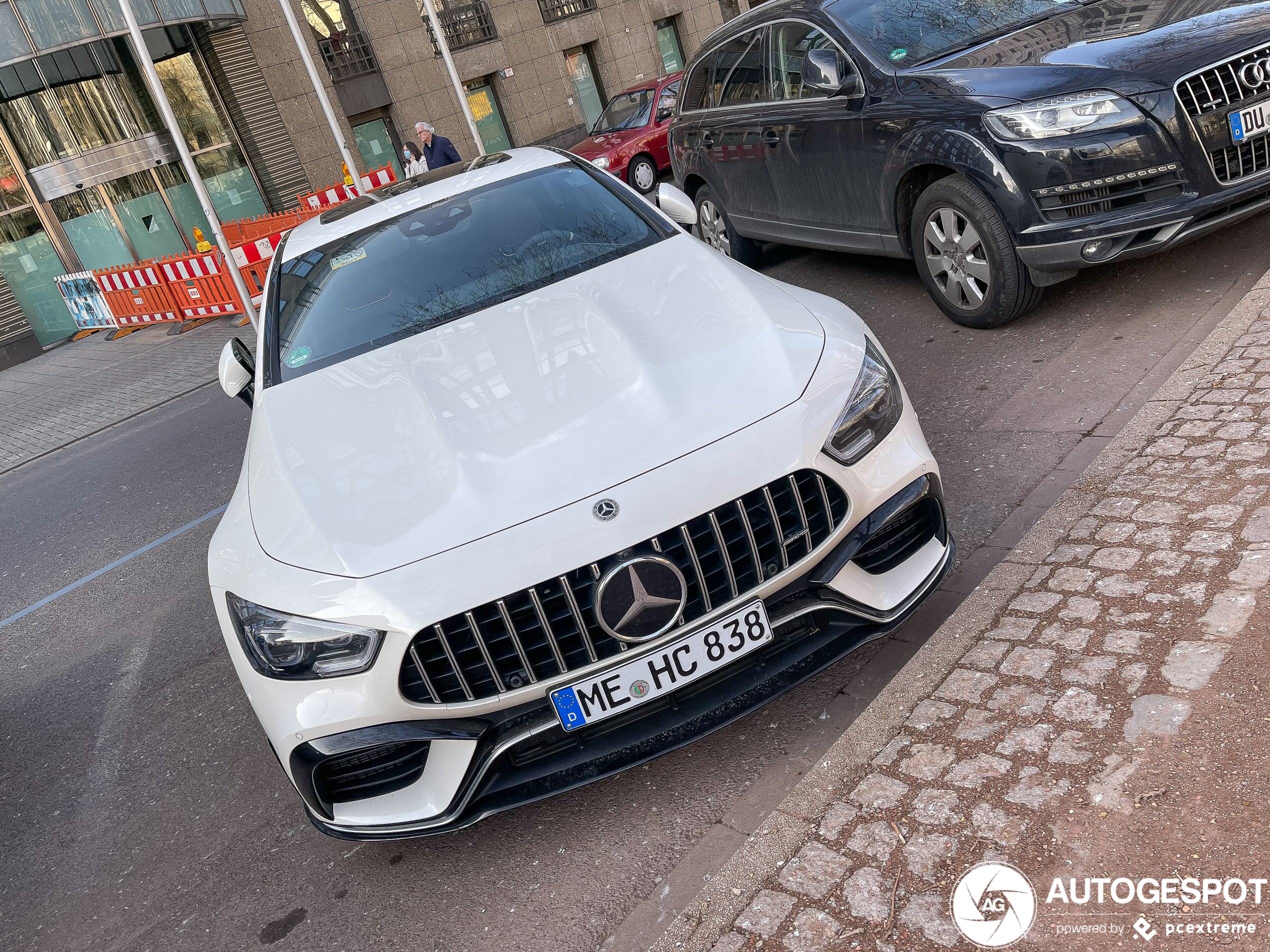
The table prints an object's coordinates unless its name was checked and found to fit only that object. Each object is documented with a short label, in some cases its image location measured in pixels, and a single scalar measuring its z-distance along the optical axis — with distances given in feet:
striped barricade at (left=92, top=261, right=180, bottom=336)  49.88
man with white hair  46.09
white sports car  8.39
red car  49.24
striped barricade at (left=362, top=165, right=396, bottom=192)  57.21
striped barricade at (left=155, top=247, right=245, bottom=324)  45.50
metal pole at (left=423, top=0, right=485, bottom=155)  44.39
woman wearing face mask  55.91
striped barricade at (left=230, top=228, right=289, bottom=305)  44.34
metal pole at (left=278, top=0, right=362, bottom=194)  44.06
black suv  14.69
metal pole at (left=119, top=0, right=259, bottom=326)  34.50
